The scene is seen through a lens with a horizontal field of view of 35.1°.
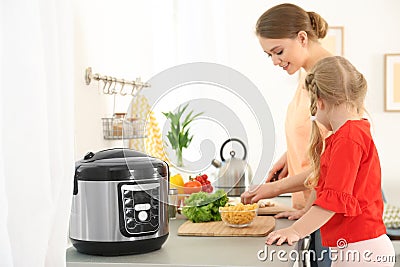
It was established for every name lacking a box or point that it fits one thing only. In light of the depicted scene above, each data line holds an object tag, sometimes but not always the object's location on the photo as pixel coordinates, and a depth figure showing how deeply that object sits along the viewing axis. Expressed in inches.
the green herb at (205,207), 79.9
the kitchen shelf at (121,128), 91.0
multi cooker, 62.2
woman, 83.0
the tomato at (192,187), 86.4
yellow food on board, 75.2
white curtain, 45.3
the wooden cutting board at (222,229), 73.0
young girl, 65.2
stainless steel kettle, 95.2
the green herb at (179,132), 84.0
